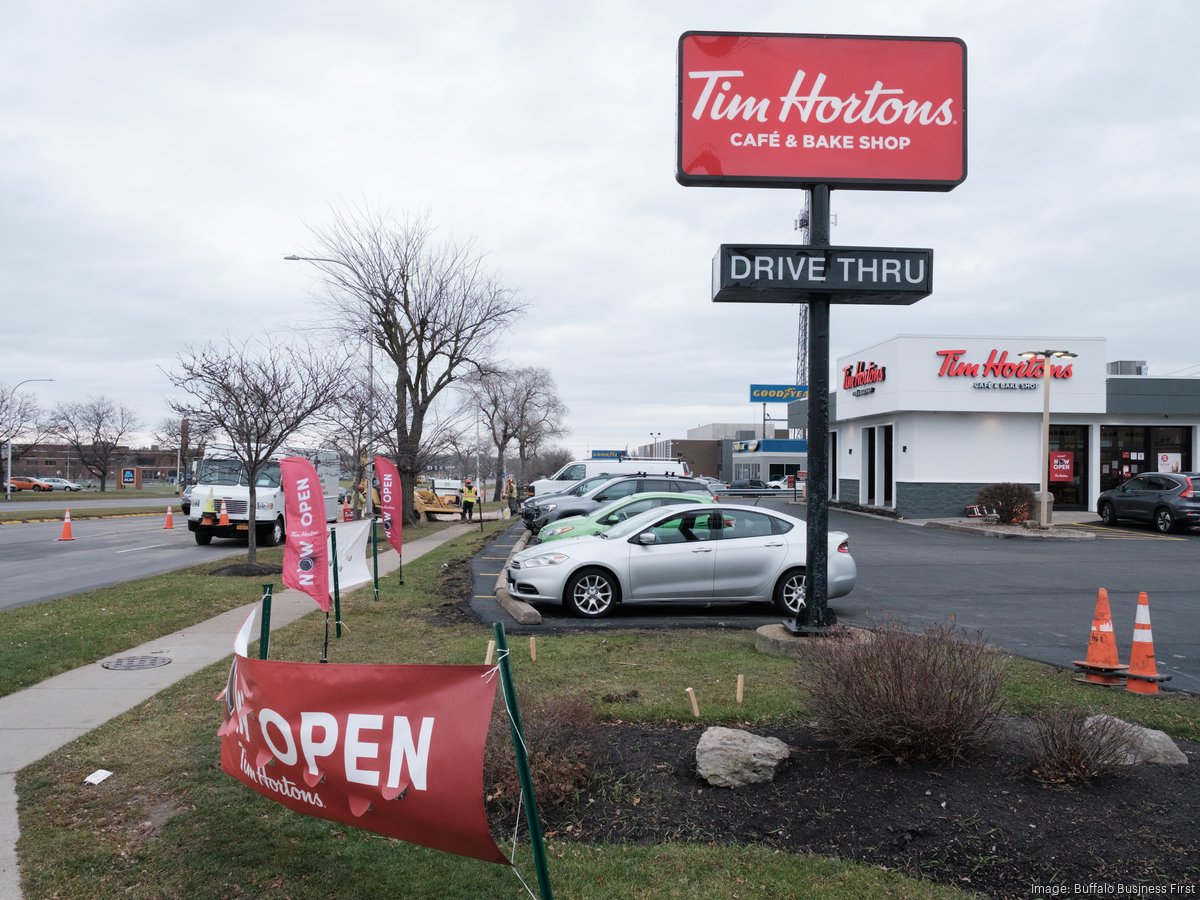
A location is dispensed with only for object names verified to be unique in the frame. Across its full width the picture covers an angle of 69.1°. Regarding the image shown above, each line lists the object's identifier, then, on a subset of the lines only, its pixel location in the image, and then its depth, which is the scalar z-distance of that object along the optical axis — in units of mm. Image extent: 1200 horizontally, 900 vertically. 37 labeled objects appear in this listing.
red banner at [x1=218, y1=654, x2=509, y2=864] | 2961
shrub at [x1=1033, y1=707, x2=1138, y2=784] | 4551
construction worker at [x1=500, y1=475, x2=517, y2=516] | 40469
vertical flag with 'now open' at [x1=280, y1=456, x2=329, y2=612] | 9242
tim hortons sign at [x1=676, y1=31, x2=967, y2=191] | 8867
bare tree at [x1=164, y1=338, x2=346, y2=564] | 15281
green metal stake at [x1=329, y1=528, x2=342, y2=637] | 9420
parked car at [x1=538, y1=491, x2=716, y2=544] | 14512
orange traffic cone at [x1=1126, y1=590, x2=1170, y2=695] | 7012
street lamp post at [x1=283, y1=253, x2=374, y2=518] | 24341
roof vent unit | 34656
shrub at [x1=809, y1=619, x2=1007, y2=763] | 4781
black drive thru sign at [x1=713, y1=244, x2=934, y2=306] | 8430
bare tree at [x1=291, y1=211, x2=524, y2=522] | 28656
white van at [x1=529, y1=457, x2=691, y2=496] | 28438
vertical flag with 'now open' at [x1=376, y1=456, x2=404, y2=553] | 13789
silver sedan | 10703
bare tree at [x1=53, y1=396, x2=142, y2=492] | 74188
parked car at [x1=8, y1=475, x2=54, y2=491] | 71625
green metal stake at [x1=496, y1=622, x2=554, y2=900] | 3008
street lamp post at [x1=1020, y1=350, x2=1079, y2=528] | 24203
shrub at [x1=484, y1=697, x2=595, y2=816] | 4547
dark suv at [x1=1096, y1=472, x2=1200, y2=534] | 23797
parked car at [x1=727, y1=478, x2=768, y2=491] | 51153
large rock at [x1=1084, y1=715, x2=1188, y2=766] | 4816
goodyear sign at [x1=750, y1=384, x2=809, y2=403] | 88125
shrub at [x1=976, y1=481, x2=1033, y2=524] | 25750
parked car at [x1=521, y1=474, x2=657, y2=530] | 22750
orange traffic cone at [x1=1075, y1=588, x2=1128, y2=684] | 7258
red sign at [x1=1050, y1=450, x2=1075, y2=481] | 30953
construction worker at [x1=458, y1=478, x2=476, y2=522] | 35656
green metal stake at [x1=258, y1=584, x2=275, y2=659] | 4875
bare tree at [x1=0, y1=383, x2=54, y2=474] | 56625
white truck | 21469
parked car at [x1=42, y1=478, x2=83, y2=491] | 77919
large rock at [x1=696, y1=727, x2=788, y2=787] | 4762
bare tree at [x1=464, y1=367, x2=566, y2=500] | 70312
